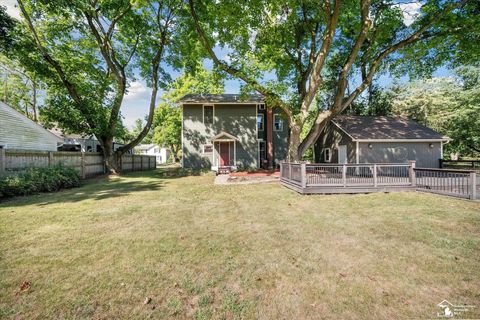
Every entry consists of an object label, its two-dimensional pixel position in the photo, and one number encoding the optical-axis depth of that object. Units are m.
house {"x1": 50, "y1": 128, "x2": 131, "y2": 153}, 25.36
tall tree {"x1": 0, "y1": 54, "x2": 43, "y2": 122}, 23.98
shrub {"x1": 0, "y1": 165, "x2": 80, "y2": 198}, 8.43
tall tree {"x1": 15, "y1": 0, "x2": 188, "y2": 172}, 14.40
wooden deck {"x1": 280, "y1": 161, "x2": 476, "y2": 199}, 9.02
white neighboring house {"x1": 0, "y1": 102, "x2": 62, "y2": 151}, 13.14
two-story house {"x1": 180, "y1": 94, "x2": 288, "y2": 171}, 19.36
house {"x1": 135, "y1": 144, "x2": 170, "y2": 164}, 57.31
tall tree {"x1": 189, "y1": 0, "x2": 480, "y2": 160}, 12.00
